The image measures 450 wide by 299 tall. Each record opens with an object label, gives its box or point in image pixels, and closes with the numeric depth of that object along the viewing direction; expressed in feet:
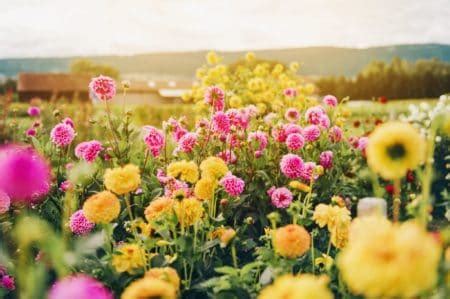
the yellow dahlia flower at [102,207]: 5.28
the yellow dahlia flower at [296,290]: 2.67
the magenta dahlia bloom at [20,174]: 3.35
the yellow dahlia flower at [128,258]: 5.56
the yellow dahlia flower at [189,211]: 6.11
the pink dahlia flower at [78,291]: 2.91
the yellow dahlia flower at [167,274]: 4.88
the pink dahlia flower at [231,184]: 8.04
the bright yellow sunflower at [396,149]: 2.99
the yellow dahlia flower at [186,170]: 6.59
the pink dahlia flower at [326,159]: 10.72
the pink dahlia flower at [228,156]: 9.92
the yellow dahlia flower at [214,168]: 6.63
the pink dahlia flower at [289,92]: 15.12
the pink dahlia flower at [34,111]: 16.88
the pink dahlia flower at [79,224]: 7.31
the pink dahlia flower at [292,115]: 12.03
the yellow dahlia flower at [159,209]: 6.19
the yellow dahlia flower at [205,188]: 6.61
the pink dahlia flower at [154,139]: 9.25
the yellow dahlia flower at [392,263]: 2.41
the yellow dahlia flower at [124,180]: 5.32
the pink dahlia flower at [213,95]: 10.05
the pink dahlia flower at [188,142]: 9.30
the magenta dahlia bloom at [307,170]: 9.22
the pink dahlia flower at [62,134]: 9.24
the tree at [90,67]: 194.69
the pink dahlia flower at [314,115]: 10.92
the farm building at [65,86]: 128.26
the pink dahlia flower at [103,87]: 9.23
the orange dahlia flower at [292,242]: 4.58
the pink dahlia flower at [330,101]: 12.44
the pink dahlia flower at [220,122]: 9.45
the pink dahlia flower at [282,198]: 8.82
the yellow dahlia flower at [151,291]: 3.10
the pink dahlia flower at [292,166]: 9.02
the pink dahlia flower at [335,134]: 11.80
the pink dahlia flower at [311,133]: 10.44
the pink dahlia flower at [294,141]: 9.87
